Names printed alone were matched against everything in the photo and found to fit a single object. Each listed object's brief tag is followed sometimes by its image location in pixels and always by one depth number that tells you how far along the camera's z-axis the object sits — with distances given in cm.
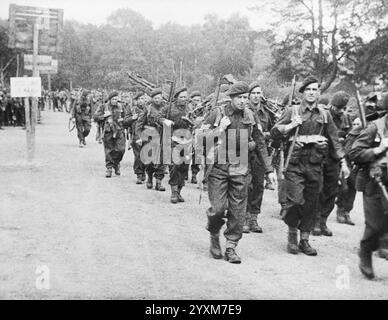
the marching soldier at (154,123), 1182
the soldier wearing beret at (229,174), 693
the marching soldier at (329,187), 842
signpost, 1419
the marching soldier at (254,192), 859
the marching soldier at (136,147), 1252
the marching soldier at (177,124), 1070
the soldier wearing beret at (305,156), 727
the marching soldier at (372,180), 607
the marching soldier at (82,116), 1953
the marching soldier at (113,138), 1333
